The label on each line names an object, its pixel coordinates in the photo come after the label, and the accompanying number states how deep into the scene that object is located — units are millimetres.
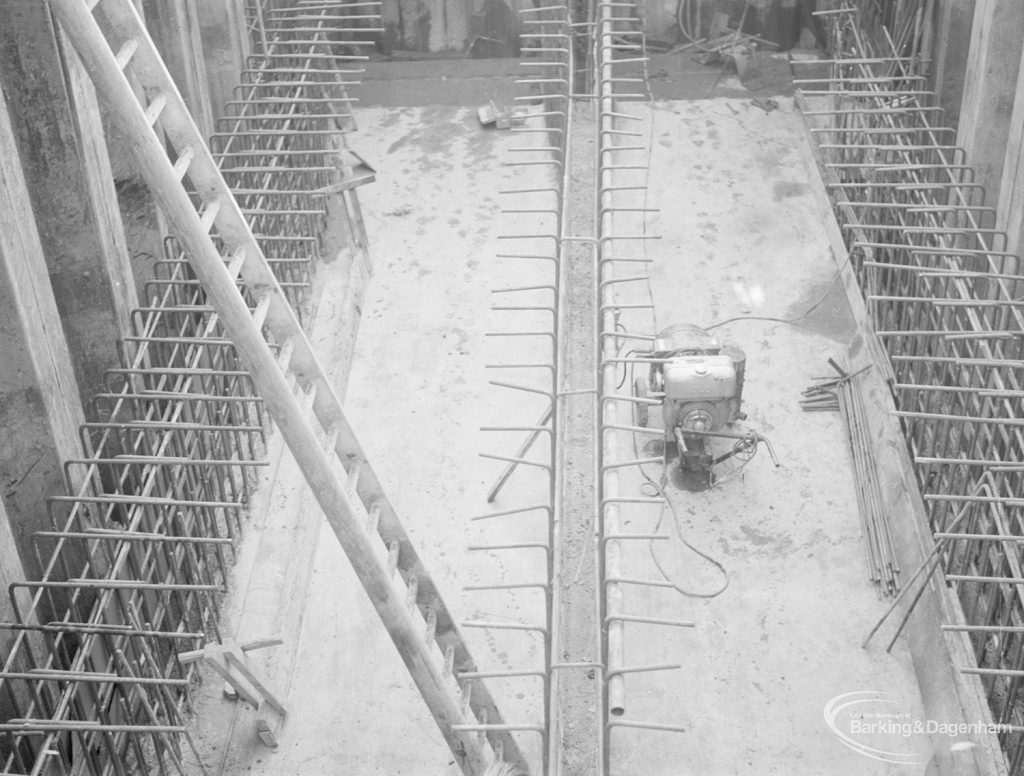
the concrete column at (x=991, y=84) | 11836
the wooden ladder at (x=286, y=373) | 6859
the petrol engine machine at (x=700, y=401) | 10727
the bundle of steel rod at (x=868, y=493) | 10039
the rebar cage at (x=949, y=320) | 8953
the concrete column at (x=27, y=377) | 8273
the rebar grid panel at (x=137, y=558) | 7816
